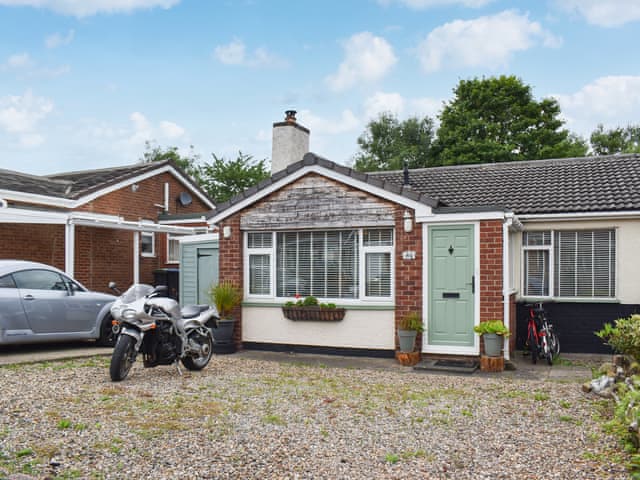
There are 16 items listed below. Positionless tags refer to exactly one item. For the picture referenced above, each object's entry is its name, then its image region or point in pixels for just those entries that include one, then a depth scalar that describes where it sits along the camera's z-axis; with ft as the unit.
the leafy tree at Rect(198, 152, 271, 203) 103.14
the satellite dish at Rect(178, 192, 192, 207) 62.34
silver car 30.42
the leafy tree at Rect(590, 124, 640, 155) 129.59
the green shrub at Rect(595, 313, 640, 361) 23.34
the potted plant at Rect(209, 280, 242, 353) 35.58
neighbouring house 43.37
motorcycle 24.88
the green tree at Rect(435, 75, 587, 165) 100.48
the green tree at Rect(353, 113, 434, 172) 123.44
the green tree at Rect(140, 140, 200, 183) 139.64
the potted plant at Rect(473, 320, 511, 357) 29.76
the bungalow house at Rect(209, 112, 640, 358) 31.91
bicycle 31.98
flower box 34.22
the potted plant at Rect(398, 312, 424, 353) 31.68
